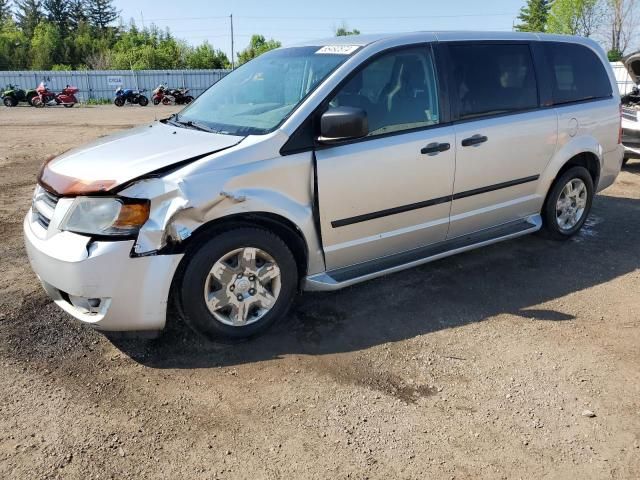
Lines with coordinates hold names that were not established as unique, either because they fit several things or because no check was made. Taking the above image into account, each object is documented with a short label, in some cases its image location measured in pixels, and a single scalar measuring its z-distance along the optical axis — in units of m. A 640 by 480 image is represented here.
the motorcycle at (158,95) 28.95
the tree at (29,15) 76.88
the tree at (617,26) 43.31
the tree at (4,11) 76.00
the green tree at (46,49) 58.97
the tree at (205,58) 55.62
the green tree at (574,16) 44.88
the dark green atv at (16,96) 27.44
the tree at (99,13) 79.50
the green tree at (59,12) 77.28
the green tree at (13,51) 57.31
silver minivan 3.04
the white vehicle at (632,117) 8.20
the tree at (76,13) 78.44
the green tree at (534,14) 73.58
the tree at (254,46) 64.25
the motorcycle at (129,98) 28.78
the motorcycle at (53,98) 27.34
